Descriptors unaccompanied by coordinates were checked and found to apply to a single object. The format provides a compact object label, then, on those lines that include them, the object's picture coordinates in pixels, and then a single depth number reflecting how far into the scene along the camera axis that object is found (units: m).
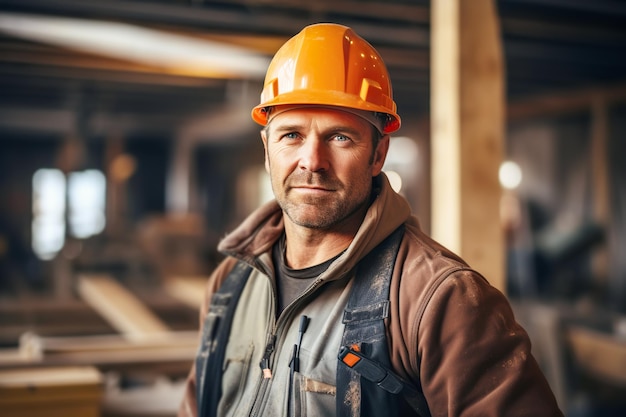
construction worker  1.67
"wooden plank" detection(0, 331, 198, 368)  4.10
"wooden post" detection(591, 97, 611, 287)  10.03
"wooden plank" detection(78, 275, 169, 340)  6.29
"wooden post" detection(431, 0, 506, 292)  3.18
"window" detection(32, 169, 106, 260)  19.02
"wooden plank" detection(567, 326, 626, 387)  4.79
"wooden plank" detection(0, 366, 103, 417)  3.34
